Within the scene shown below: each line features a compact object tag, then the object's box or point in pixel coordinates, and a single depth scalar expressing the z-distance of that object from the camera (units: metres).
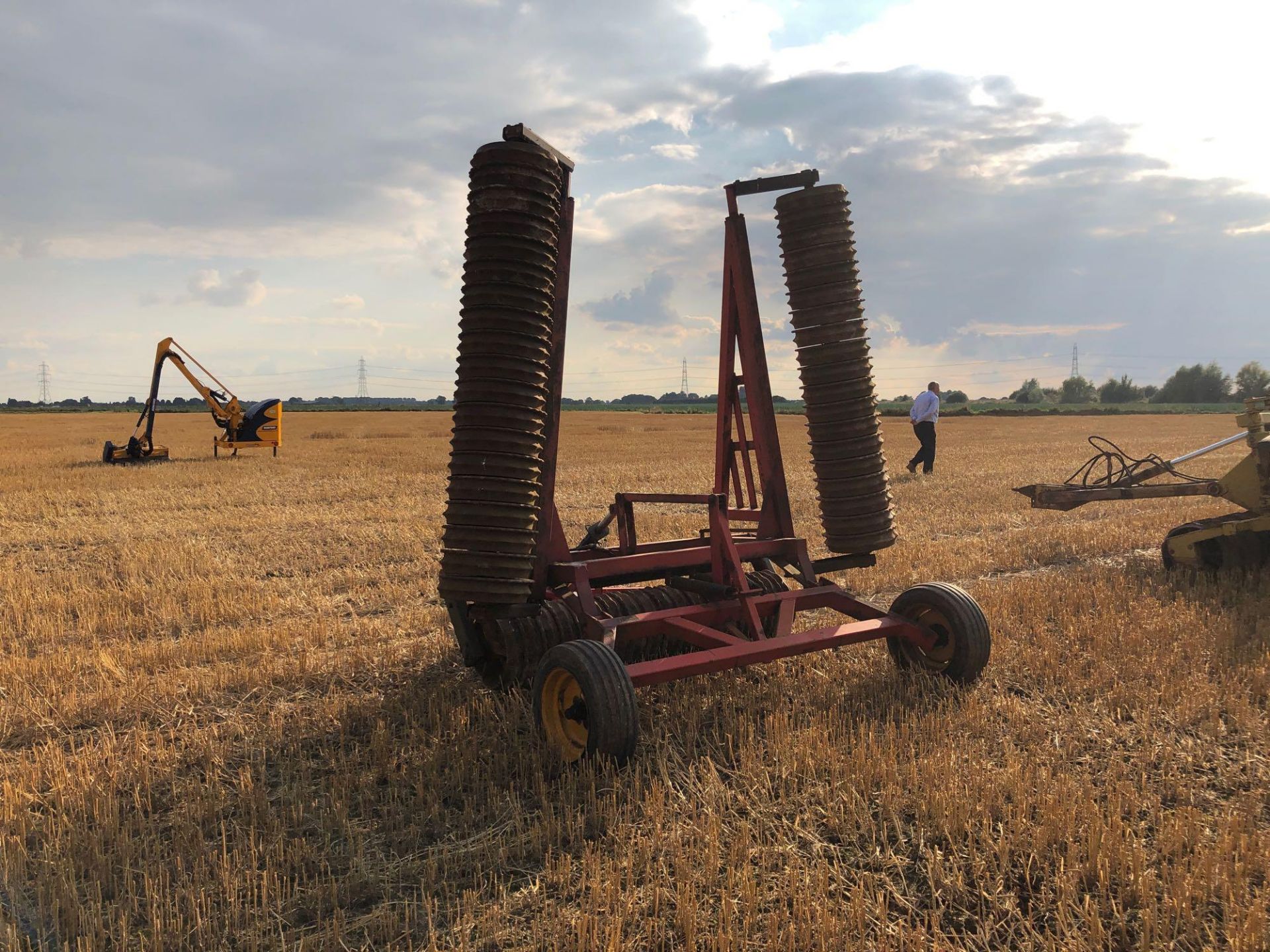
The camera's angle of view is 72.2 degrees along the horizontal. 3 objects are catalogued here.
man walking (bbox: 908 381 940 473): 18.42
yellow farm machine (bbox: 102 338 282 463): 23.16
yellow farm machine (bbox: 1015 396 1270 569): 8.15
